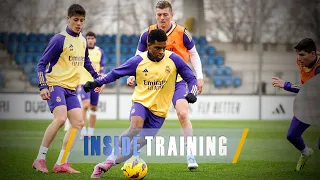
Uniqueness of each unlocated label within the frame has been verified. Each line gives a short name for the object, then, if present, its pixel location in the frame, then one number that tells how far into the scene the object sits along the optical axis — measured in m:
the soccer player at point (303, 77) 18.44
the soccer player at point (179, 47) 18.79
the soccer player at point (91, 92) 30.22
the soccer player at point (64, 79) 17.72
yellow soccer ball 15.43
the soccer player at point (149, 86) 15.90
